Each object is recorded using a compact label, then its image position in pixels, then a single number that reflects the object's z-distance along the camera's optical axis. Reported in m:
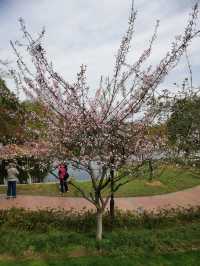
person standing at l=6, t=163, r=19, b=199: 7.74
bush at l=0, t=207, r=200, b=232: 5.10
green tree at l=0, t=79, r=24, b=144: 5.04
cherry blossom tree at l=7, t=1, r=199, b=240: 4.26
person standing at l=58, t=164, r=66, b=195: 7.65
